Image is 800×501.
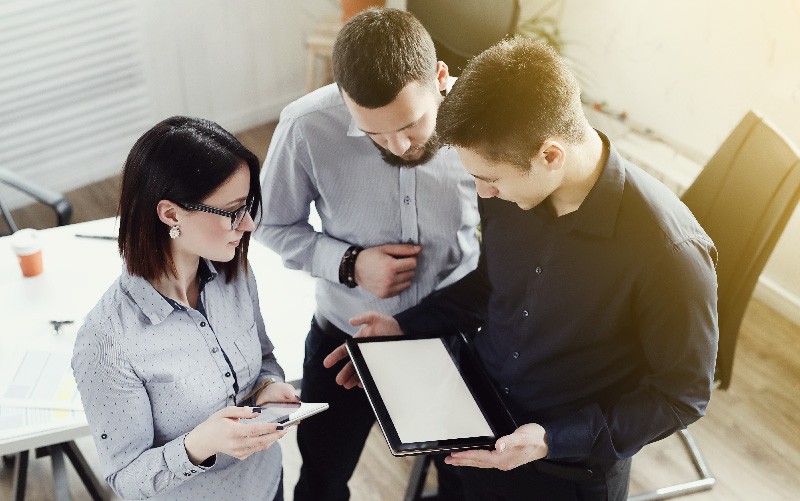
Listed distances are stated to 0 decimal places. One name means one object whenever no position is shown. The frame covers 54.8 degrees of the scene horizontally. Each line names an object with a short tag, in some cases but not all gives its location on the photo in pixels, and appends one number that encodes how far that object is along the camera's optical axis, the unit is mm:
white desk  2037
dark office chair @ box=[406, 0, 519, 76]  2938
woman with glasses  1360
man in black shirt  1303
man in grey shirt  1567
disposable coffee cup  2176
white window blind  3574
